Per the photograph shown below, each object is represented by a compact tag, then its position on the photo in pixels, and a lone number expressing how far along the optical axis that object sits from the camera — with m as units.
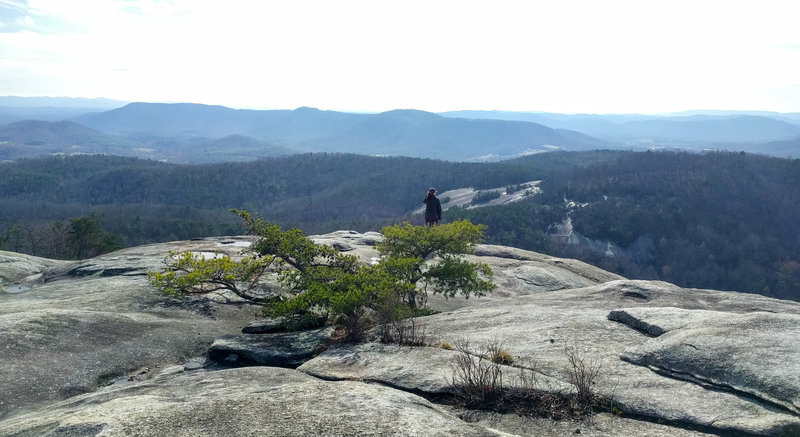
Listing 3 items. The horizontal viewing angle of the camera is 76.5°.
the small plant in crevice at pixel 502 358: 12.55
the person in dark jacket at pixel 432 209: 28.25
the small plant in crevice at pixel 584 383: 10.38
